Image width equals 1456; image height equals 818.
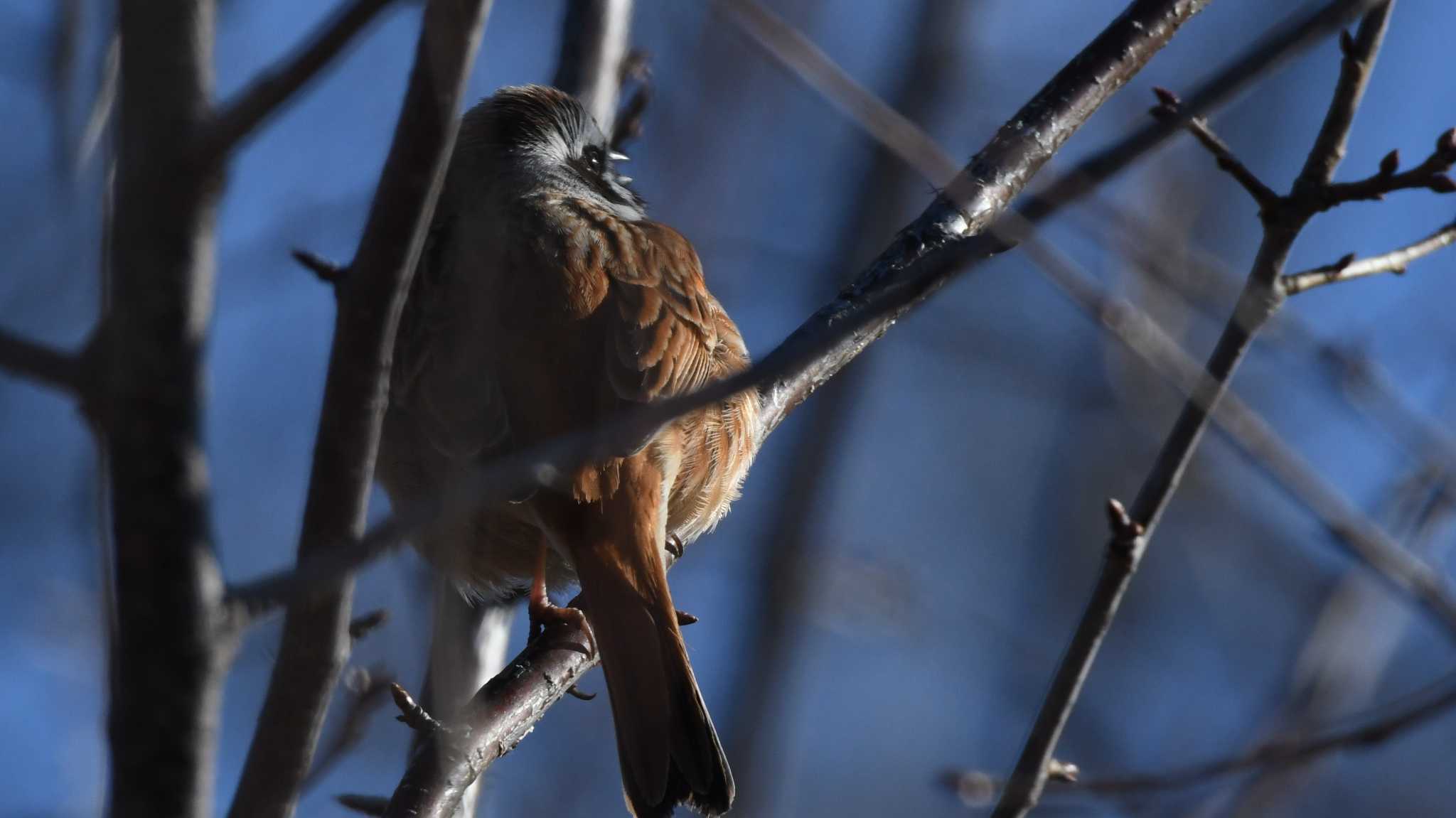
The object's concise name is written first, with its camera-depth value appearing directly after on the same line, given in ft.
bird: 19.89
